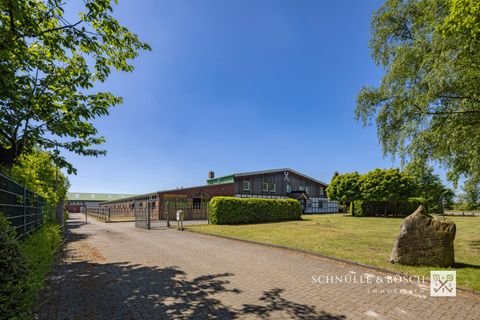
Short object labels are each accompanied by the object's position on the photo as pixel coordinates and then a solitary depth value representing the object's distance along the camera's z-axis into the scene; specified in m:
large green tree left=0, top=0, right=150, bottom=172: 4.93
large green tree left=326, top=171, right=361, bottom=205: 34.78
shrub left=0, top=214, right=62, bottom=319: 2.99
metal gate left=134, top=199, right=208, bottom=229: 26.39
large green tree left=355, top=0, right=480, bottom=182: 7.79
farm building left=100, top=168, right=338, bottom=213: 29.72
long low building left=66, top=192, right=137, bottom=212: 77.81
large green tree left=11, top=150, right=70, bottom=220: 10.57
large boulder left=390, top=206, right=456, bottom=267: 6.80
